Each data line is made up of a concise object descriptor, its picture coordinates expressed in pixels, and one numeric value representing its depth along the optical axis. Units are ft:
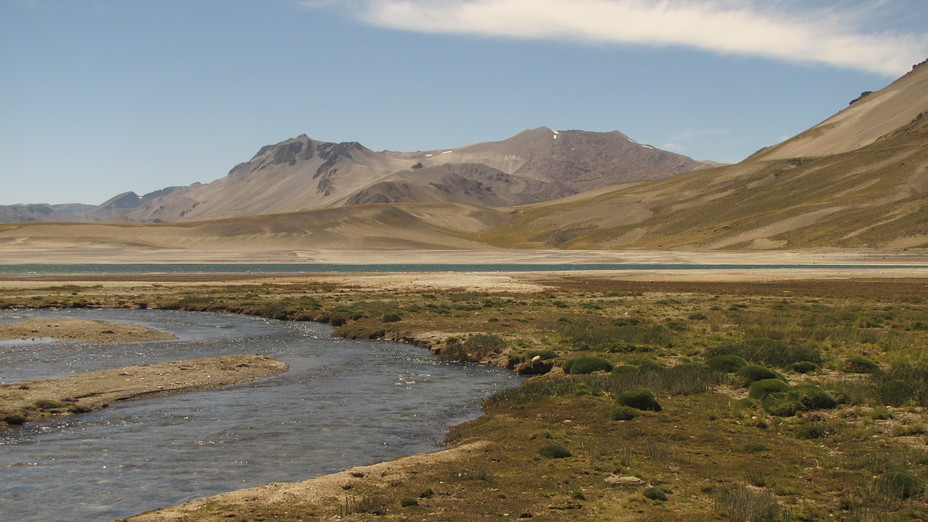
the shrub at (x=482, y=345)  123.44
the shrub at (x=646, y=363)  95.40
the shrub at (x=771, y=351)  99.81
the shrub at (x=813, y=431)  63.67
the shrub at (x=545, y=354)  111.53
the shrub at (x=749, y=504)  44.29
